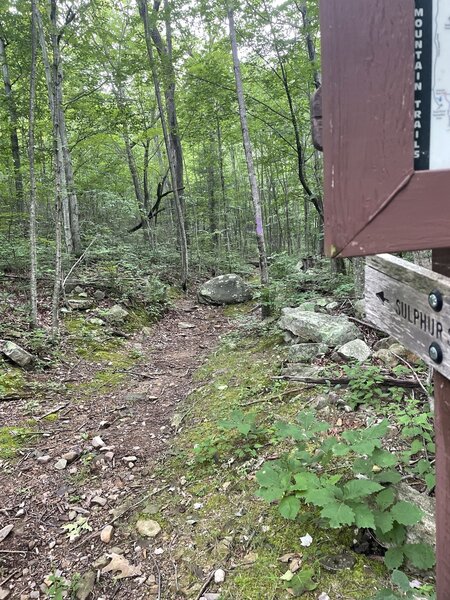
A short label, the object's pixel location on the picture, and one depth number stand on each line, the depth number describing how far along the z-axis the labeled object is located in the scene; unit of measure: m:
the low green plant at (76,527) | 2.83
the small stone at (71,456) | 3.72
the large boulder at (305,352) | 4.98
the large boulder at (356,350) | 4.61
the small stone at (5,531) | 2.82
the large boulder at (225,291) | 11.18
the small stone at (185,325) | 9.02
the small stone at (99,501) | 3.14
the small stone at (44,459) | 3.71
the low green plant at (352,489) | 1.97
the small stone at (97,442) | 3.92
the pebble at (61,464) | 3.60
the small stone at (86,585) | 2.34
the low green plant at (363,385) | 3.66
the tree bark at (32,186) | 6.24
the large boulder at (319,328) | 5.16
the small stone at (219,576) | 2.27
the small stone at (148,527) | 2.74
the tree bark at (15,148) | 10.11
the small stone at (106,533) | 2.73
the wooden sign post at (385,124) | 0.92
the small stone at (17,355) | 5.42
